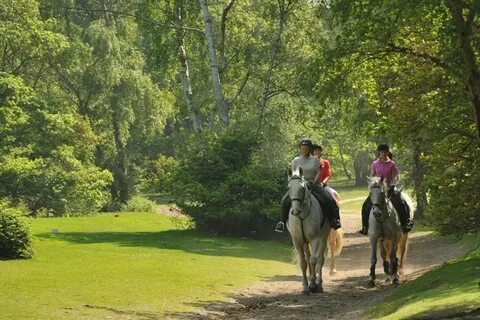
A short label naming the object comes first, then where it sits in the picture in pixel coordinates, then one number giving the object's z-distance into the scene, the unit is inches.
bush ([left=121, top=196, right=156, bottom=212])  2321.6
